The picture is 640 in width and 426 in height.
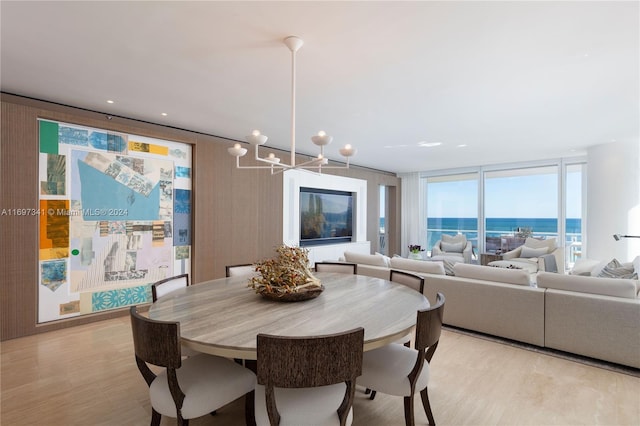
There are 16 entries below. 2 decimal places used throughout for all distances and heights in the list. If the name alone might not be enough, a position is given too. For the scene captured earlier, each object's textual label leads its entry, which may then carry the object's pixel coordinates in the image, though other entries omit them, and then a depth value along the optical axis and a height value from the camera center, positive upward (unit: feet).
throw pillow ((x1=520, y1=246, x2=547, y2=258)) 20.57 -2.49
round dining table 4.77 -1.88
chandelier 7.29 +1.85
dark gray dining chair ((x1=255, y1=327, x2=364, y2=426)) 4.10 -2.06
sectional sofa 8.98 -3.00
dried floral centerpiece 6.64 -1.42
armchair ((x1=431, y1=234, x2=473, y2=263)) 24.22 -2.74
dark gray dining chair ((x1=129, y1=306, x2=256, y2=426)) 4.68 -2.91
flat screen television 20.85 -0.20
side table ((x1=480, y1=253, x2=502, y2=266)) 24.08 -3.41
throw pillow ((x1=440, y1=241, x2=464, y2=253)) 24.64 -2.65
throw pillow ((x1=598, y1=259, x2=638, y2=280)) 10.76 -2.02
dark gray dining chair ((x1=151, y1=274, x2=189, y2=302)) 7.51 -1.88
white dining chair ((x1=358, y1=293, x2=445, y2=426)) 5.38 -2.93
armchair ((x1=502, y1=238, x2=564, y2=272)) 19.24 -2.66
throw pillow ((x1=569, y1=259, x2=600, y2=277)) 14.16 -2.47
